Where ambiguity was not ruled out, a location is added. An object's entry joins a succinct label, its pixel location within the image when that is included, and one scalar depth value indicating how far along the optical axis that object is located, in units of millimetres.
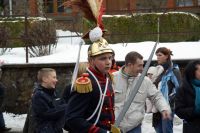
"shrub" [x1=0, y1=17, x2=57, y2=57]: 16551
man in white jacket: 7186
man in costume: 5249
